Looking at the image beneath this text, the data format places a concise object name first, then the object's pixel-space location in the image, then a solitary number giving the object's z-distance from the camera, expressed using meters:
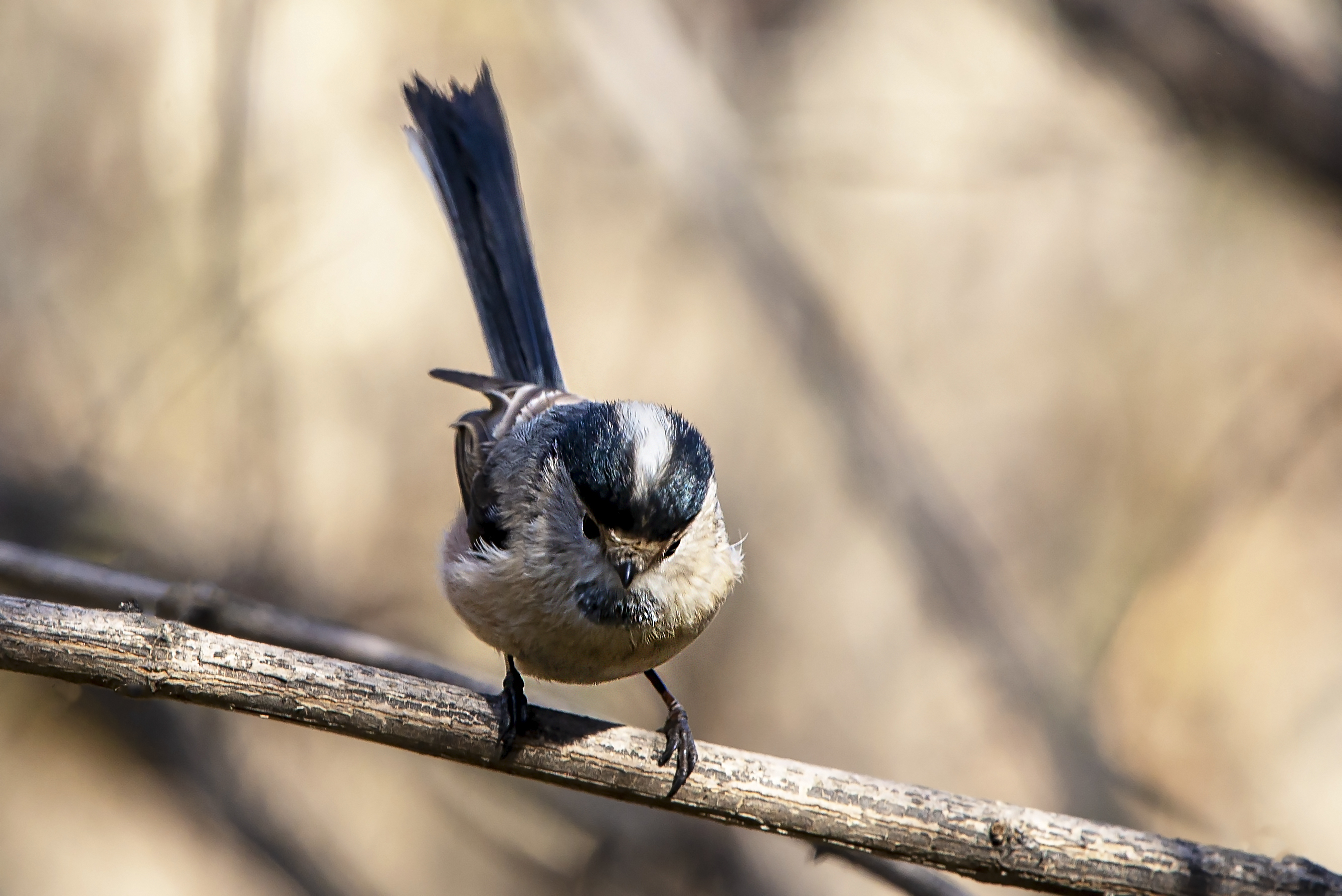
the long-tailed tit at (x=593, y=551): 5.29
